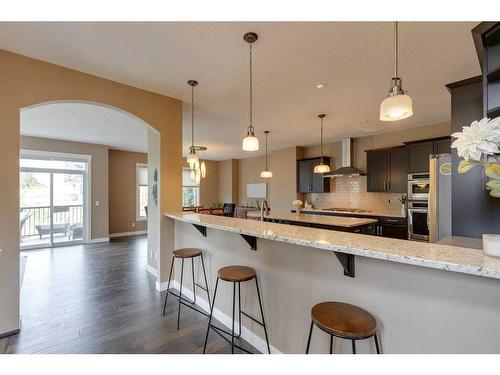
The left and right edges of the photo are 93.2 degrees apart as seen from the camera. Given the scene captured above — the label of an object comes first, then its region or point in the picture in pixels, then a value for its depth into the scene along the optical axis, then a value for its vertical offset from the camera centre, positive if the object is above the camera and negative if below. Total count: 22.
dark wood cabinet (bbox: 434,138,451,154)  4.20 +0.75
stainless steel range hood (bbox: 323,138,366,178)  5.64 +0.50
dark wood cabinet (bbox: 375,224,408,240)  4.62 -0.87
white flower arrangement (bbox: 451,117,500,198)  0.90 +0.16
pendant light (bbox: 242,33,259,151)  2.35 +0.46
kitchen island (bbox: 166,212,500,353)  1.03 -0.57
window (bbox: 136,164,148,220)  7.75 -0.12
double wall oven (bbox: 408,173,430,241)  4.17 -0.34
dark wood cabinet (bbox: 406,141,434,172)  4.45 +0.64
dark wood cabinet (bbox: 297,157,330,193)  6.42 +0.26
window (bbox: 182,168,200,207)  9.02 -0.15
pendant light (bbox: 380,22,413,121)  1.42 +0.51
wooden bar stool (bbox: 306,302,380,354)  1.13 -0.69
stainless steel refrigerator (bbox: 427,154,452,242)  2.62 -0.16
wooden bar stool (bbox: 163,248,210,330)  2.56 -0.96
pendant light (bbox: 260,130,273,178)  5.79 +0.35
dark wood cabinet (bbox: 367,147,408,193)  4.86 +0.39
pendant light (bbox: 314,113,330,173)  4.73 +0.38
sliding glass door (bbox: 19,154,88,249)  5.56 -0.31
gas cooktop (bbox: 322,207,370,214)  5.43 -0.54
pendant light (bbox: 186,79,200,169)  3.16 +0.41
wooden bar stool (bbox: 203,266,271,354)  1.86 -0.71
